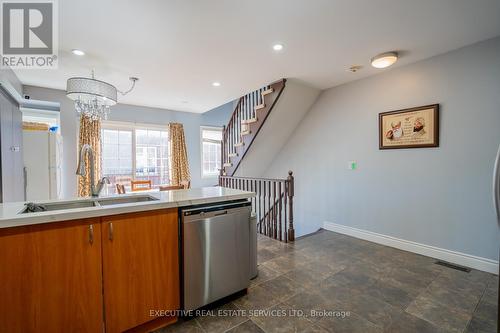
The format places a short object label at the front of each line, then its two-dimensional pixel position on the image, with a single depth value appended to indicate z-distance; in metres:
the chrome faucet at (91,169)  1.82
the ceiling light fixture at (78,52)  2.50
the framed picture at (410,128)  2.75
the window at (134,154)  4.80
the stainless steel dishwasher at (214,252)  1.70
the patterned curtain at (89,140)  4.25
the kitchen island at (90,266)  1.21
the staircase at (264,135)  3.53
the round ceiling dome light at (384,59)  2.59
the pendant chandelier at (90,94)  2.36
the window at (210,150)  6.22
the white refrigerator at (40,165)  3.40
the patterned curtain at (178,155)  5.46
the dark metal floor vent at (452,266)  2.46
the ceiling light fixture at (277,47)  2.40
